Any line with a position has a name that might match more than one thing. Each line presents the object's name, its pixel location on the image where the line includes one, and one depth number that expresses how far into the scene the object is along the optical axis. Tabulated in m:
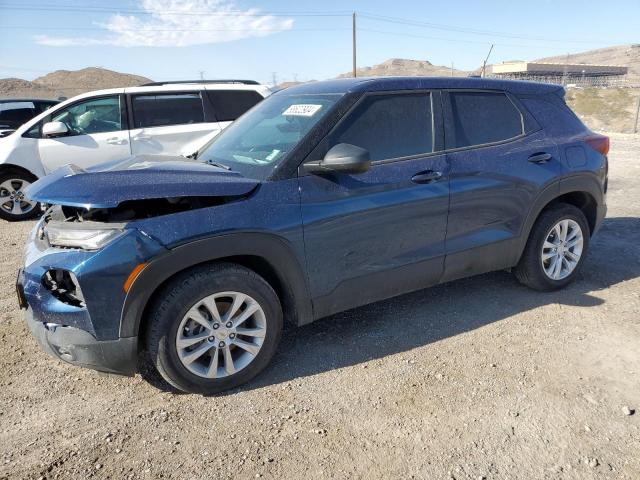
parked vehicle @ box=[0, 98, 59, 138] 9.77
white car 7.30
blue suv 2.61
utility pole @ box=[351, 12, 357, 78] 37.97
